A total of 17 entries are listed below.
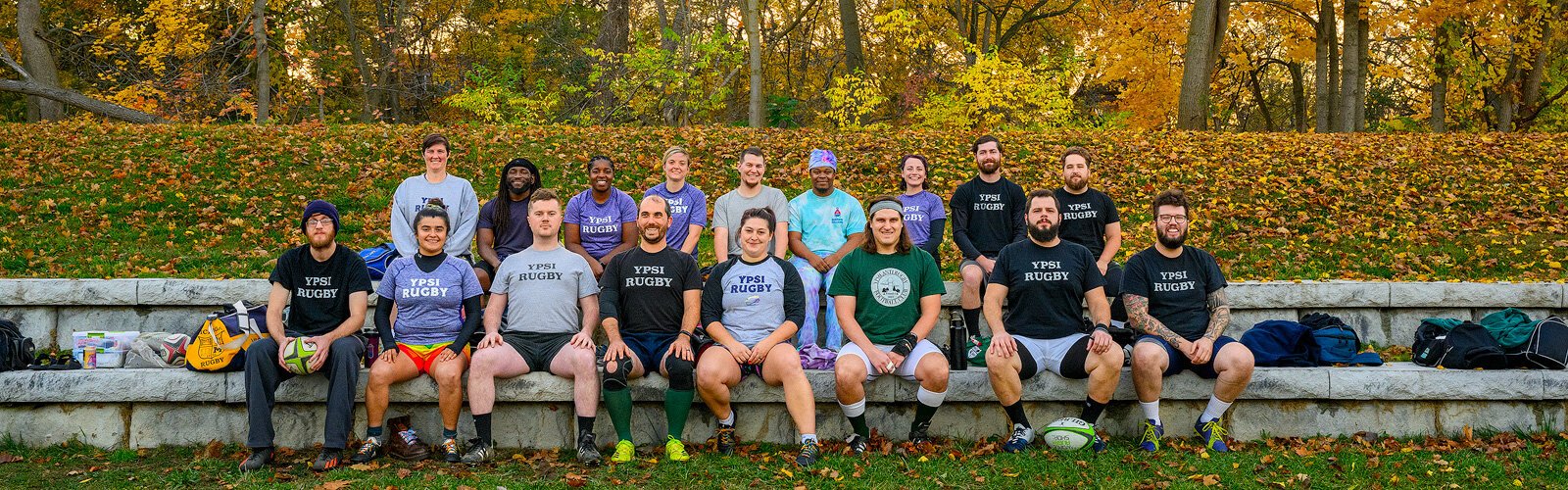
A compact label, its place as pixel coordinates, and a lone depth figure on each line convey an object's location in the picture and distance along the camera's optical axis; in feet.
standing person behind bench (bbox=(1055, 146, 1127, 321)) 23.32
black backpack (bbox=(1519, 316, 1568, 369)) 20.45
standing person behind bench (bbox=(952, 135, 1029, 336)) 23.98
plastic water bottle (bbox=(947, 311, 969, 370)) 20.66
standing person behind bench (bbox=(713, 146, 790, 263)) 23.26
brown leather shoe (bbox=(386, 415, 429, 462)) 19.06
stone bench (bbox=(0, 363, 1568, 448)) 19.77
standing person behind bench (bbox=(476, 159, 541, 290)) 23.39
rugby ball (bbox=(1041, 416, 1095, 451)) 18.98
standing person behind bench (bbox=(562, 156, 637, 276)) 23.29
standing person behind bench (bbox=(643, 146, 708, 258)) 23.63
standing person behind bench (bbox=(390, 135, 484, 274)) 23.03
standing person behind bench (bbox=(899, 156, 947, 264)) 23.94
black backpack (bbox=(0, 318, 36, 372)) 20.36
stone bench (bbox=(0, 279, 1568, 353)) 24.52
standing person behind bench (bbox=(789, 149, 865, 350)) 23.25
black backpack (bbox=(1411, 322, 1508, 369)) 20.66
